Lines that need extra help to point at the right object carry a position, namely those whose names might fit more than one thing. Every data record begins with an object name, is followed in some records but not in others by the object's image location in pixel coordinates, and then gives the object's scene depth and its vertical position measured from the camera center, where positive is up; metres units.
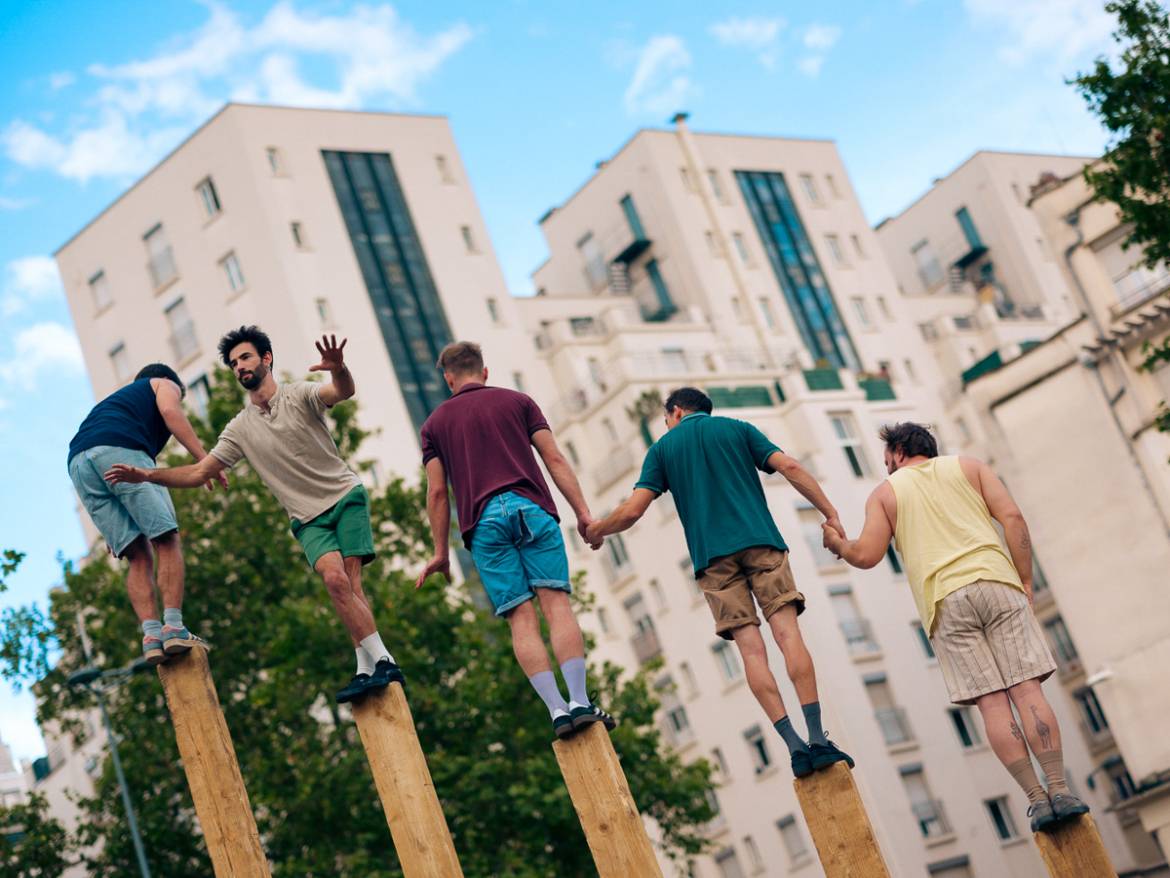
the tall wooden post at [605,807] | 10.11 +0.46
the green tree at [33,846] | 39.62 +5.43
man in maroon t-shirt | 10.89 +2.50
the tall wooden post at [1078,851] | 10.12 -0.72
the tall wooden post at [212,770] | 11.12 +1.60
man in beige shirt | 11.84 +3.46
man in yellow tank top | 10.36 +0.88
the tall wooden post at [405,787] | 10.97 +1.06
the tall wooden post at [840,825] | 10.15 -0.11
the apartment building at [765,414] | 59.53 +15.66
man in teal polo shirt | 10.84 +1.81
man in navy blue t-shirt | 12.21 +3.85
